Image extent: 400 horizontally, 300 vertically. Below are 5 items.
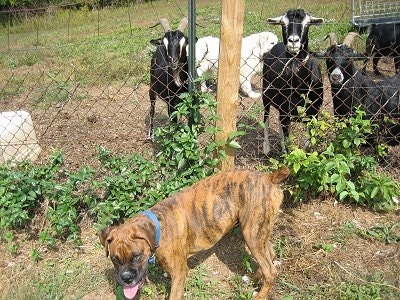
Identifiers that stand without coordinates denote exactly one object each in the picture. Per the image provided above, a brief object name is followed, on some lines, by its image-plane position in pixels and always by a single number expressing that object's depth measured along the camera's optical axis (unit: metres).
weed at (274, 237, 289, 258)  3.80
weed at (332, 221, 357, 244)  3.90
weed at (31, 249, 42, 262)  3.86
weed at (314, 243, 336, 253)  3.79
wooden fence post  3.58
